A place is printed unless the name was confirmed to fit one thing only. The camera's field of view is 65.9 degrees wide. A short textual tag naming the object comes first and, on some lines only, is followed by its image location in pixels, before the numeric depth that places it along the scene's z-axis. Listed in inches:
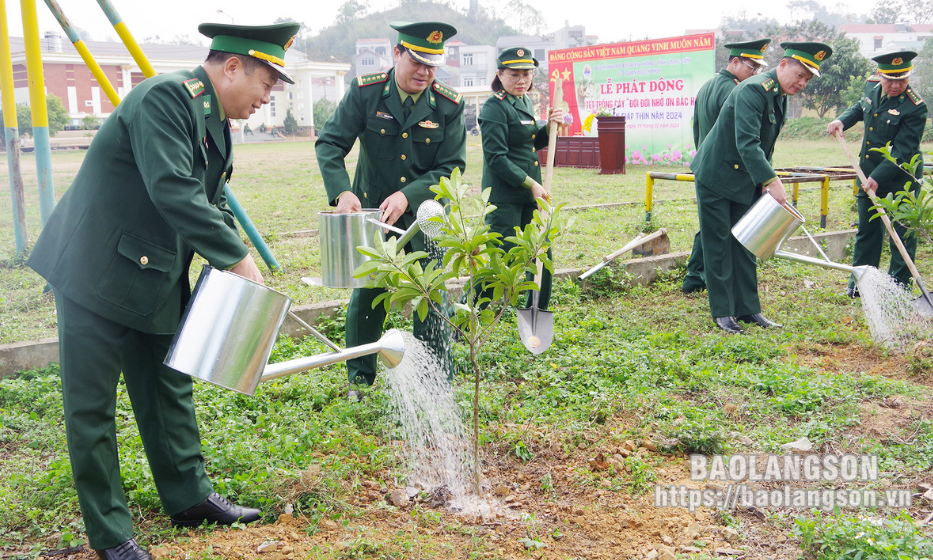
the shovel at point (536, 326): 164.2
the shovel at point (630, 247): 217.5
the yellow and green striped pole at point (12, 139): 215.5
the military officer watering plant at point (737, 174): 180.2
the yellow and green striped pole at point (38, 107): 201.8
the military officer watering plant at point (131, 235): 81.9
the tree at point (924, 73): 805.8
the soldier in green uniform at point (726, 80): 226.5
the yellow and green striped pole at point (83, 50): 193.6
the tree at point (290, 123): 1739.4
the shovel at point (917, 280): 178.1
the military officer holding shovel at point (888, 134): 214.4
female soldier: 177.8
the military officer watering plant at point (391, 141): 137.5
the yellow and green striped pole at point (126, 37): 191.3
